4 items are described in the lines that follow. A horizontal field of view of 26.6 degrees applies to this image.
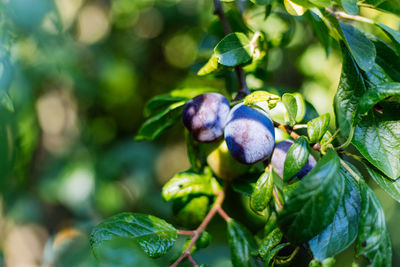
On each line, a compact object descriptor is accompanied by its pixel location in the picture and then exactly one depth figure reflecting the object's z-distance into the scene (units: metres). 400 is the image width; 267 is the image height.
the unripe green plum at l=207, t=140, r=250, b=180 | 0.51
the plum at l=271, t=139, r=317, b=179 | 0.48
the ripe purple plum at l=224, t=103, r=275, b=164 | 0.47
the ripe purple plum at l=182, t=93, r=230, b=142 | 0.49
